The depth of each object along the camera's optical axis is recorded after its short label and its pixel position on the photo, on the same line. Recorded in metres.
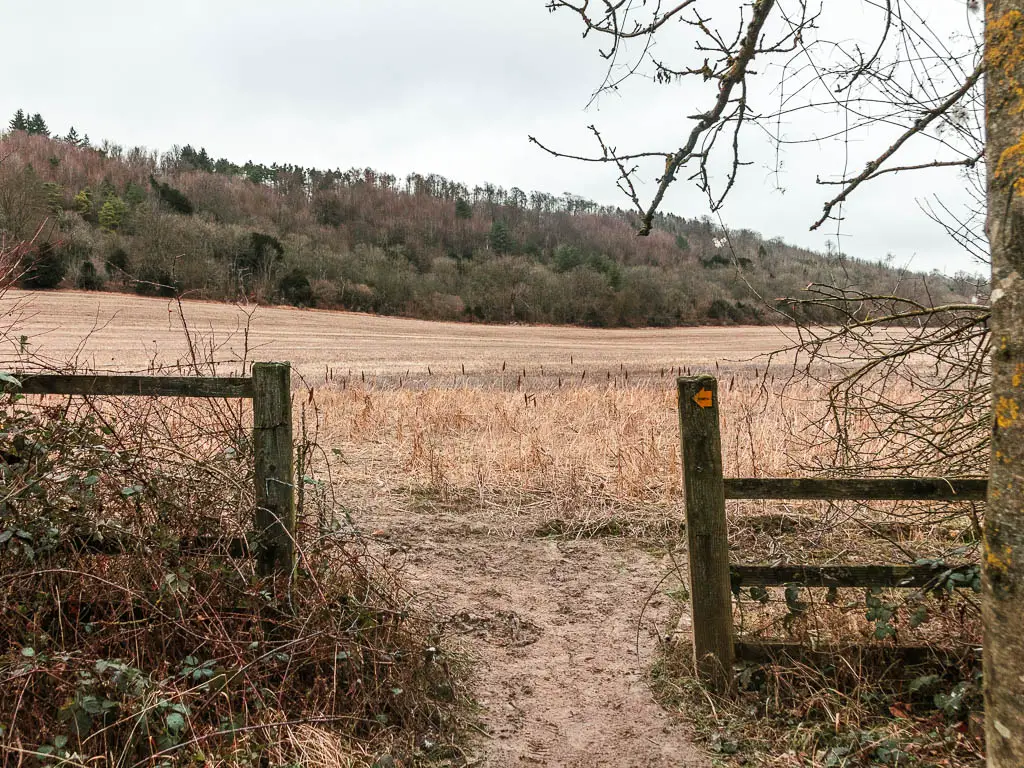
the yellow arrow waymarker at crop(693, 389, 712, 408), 3.71
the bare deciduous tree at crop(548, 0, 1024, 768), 1.96
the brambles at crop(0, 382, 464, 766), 2.81
